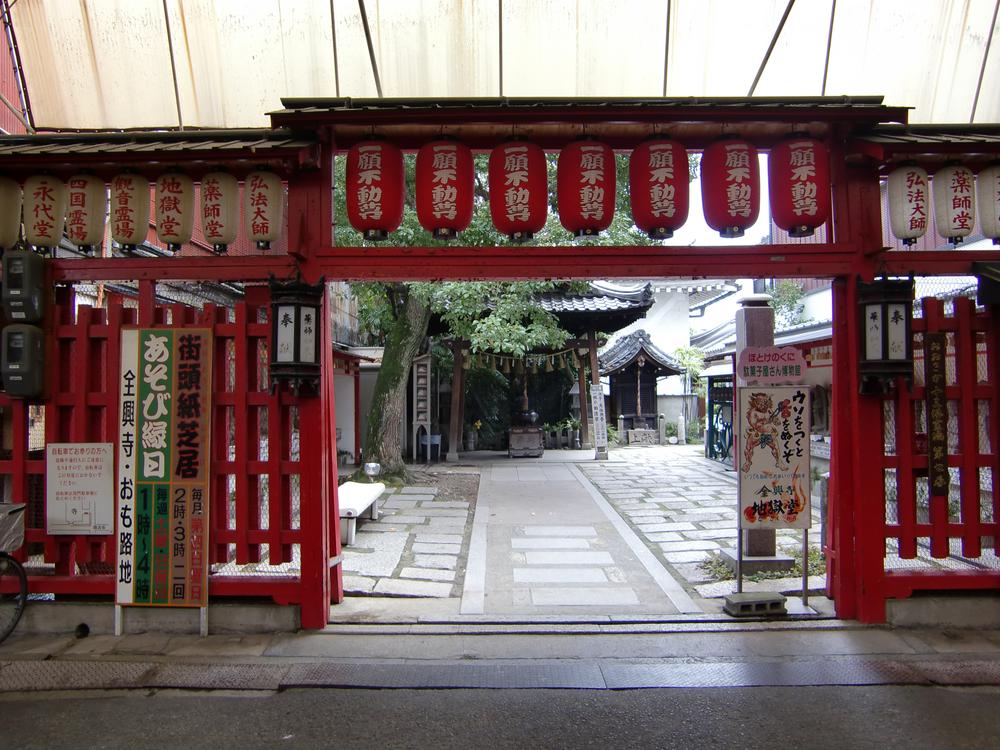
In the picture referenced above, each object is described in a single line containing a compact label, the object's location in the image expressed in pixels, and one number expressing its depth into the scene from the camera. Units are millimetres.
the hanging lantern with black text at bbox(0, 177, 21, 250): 5422
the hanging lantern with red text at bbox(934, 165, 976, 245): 5309
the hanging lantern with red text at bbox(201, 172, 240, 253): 5426
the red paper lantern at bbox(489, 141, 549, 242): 5430
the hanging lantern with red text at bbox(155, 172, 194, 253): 5426
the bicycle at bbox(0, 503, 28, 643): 5148
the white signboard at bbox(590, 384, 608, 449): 19109
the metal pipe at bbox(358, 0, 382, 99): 6570
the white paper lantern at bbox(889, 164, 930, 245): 5312
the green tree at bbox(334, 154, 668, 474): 11078
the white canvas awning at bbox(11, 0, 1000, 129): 6738
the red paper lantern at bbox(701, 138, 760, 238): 5398
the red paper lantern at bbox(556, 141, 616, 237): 5438
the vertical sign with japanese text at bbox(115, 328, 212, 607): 5242
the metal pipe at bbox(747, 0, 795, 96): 6648
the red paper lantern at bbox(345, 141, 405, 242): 5438
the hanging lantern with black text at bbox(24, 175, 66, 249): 5383
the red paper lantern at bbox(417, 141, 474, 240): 5449
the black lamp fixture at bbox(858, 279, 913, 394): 5195
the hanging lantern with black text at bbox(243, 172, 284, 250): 5414
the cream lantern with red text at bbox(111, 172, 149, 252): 5422
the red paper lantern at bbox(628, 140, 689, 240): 5430
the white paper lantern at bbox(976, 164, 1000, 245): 5309
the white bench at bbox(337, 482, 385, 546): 8185
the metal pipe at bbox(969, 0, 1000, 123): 6805
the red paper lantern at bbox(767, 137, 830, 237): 5348
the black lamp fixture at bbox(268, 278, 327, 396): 5152
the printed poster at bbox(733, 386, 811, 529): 5840
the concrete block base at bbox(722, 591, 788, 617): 5531
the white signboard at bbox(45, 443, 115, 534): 5352
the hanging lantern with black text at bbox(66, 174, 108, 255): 5422
